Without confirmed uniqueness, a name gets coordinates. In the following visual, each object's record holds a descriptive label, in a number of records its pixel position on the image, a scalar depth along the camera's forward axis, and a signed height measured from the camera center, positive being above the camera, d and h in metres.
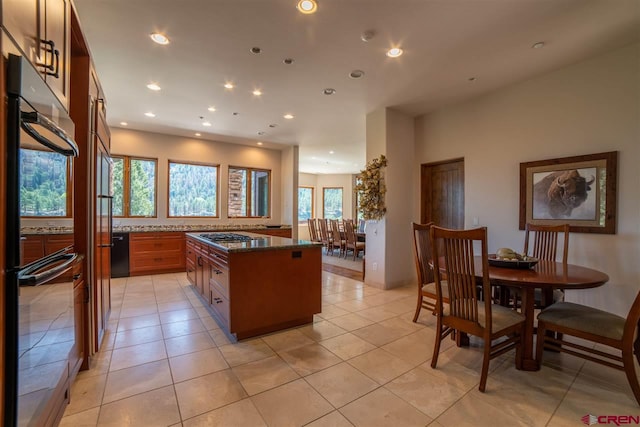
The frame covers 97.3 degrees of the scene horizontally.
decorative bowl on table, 2.32 -0.42
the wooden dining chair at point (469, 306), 1.91 -0.69
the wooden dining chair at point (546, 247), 2.53 -0.37
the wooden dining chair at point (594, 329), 1.76 -0.80
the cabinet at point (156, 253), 5.16 -0.80
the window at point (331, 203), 11.84 +0.35
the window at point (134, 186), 5.45 +0.48
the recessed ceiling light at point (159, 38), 2.62 +1.64
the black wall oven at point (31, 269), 0.99 -0.25
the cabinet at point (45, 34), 1.03 +0.76
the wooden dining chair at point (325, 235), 8.24 -0.71
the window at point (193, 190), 6.03 +0.47
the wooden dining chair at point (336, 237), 7.71 -0.71
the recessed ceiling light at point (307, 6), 2.21 +1.64
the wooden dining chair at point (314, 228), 9.02 -0.54
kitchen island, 2.59 -0.72
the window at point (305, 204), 11.45 +0.30
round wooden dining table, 1.92 -0.47
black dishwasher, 5.03 -0.81
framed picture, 2.93 +0.23
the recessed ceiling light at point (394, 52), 2.83 +1.63
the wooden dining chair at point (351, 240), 7.15 -0.74
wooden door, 4.45 +0.31
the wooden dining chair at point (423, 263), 2.98 -0.55
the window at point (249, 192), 6.72 +0.46
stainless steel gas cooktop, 3.36 -0.34
